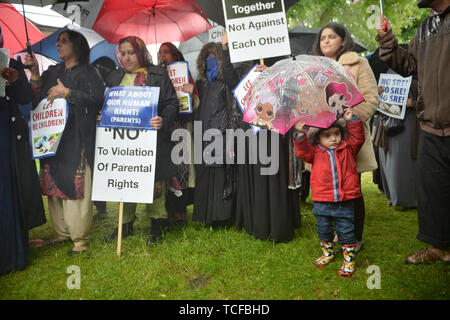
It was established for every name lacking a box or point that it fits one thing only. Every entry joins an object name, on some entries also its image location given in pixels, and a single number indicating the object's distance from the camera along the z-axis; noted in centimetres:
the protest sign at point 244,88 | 351
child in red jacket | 282
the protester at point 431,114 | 275
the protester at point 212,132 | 388
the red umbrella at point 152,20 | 418
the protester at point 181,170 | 423
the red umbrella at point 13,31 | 393
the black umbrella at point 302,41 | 642
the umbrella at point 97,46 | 521
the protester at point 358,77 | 306
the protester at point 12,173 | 309
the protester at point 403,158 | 482
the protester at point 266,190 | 356
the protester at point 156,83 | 363
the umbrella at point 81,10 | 353
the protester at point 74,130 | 346
